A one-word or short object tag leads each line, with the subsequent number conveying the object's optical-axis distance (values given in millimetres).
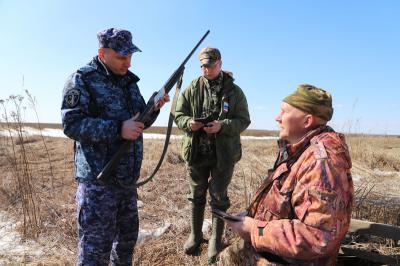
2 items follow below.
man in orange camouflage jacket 1750
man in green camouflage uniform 3930
